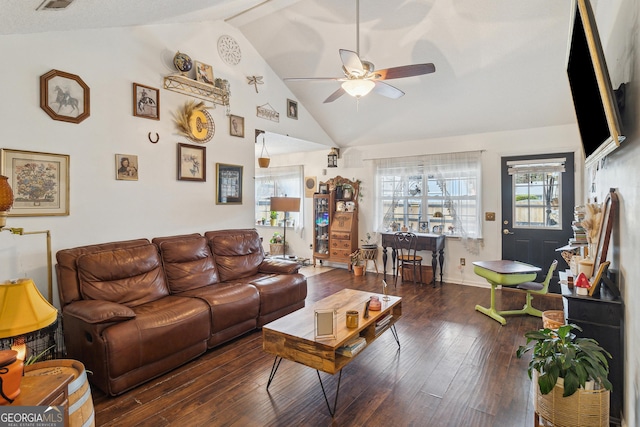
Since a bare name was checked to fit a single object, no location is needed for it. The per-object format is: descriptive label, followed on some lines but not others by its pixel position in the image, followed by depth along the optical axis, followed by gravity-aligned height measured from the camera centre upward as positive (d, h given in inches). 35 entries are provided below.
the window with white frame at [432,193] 207.4 +11.0
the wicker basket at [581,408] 65.3 -39.5
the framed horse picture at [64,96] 106.8 +38.1
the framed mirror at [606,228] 81.0 -4.5
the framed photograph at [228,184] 164.4 +13.0
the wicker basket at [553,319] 106.4 -36.5
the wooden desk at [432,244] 202.8 -21.7
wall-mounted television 59.0 +26.2
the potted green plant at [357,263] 232.8 -38.4
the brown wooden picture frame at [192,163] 146.4 +21.5
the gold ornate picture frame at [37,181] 100.3 +9.2
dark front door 179.8 +1.5
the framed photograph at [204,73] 151.7 +63.8
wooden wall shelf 141.4 +55.0
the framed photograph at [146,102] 130.4 +43.7
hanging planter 216.7 +31.3
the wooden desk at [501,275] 141.0 -28.3
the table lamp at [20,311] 60.8 -19.4
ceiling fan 111.1 +48.3
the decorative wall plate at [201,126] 148.3 +38.8
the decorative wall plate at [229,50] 164.3 +81.4
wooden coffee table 81.7 -33.3
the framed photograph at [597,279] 79.1 -16.7
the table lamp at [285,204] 235.5 +4.1
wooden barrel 55.6 -30.6
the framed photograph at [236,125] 168.1 +43.5
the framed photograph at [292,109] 206.8 +64.2
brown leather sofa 90.2 -31.0
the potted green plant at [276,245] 293.9 -31.3
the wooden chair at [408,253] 206.8 -28.0
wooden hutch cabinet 248.4 -8.2
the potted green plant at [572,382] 63.6 -33.8
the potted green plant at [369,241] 241.3 -23.4
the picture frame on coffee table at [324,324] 83.8 -29.1
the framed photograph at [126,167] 125.3 +16.5
